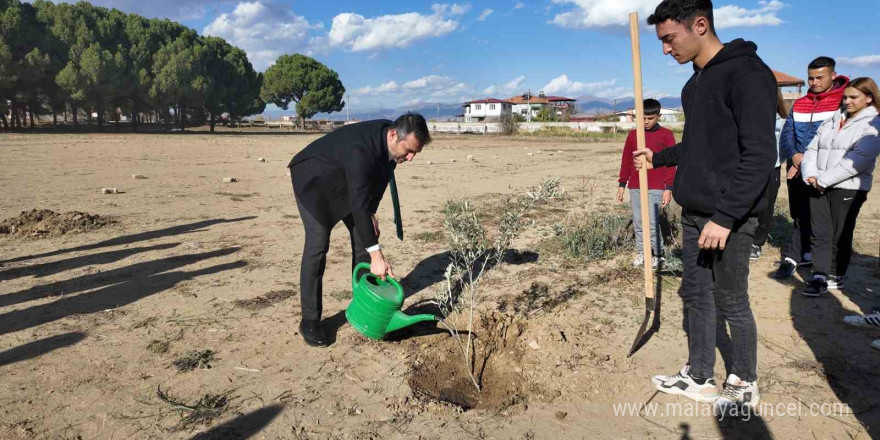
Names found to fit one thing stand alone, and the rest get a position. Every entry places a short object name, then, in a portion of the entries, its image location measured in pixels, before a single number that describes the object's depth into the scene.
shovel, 3.05
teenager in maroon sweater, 4.82
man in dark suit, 3.21
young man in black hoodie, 2.26
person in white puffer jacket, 3.94
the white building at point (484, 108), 95.12
